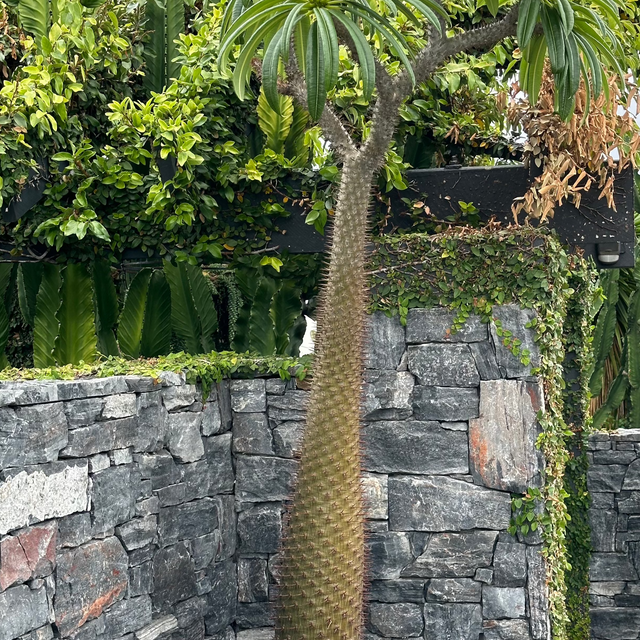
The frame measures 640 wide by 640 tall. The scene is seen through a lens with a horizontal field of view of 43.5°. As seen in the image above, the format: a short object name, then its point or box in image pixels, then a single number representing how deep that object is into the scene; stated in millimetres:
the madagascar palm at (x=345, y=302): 4035
